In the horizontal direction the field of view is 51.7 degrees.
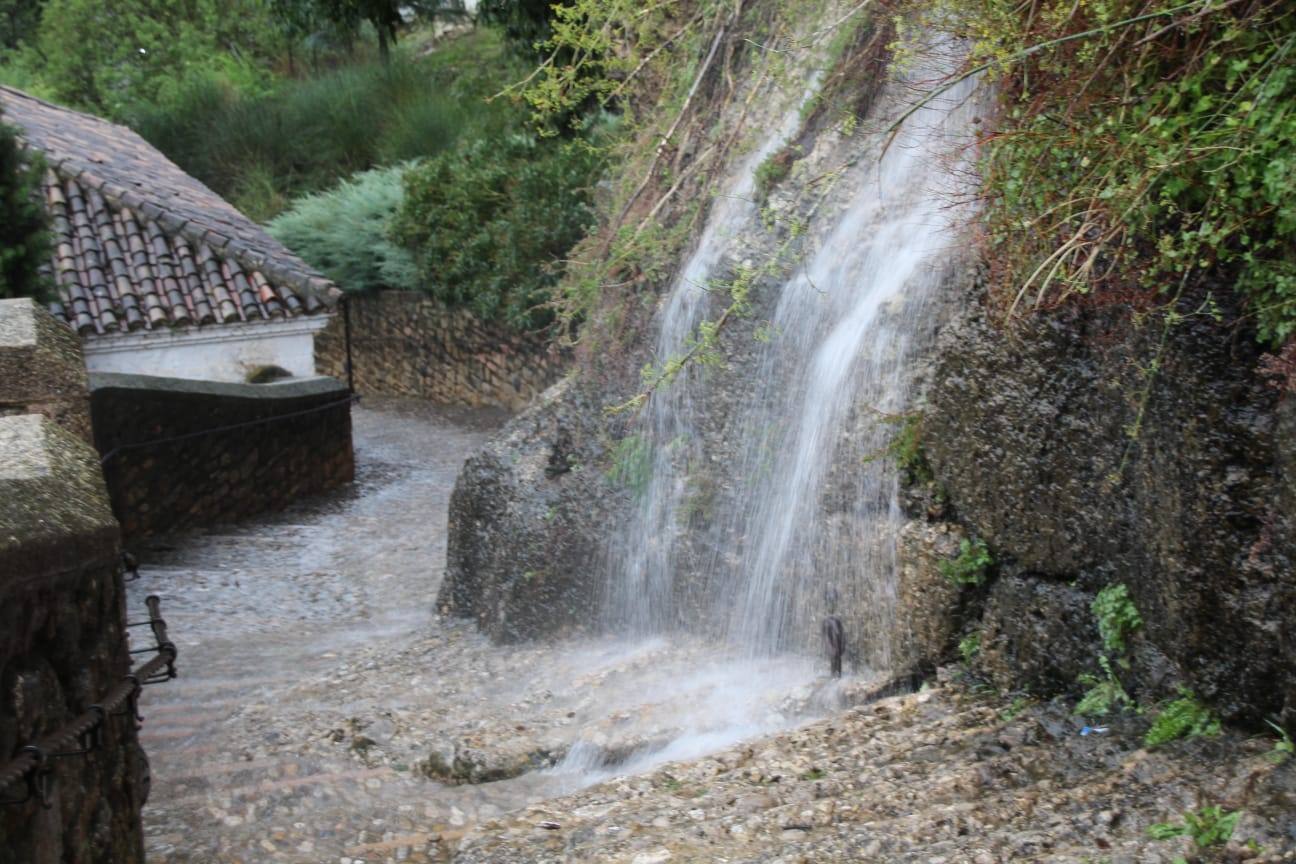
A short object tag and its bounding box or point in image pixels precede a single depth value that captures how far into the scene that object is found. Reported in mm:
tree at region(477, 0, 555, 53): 13820
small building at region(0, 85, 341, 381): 14633
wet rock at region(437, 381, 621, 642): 8328
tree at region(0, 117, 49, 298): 9766
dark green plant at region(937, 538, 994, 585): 5301
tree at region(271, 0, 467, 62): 15742
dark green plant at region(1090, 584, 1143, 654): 4676
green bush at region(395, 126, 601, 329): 17016
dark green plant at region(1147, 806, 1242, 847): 3609
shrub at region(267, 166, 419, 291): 21219
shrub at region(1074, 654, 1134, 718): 4699
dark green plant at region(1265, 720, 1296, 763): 3887
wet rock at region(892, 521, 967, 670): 5445
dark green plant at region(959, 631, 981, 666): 5332
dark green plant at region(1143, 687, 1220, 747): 4273
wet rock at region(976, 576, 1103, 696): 4891
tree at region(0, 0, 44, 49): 37719
